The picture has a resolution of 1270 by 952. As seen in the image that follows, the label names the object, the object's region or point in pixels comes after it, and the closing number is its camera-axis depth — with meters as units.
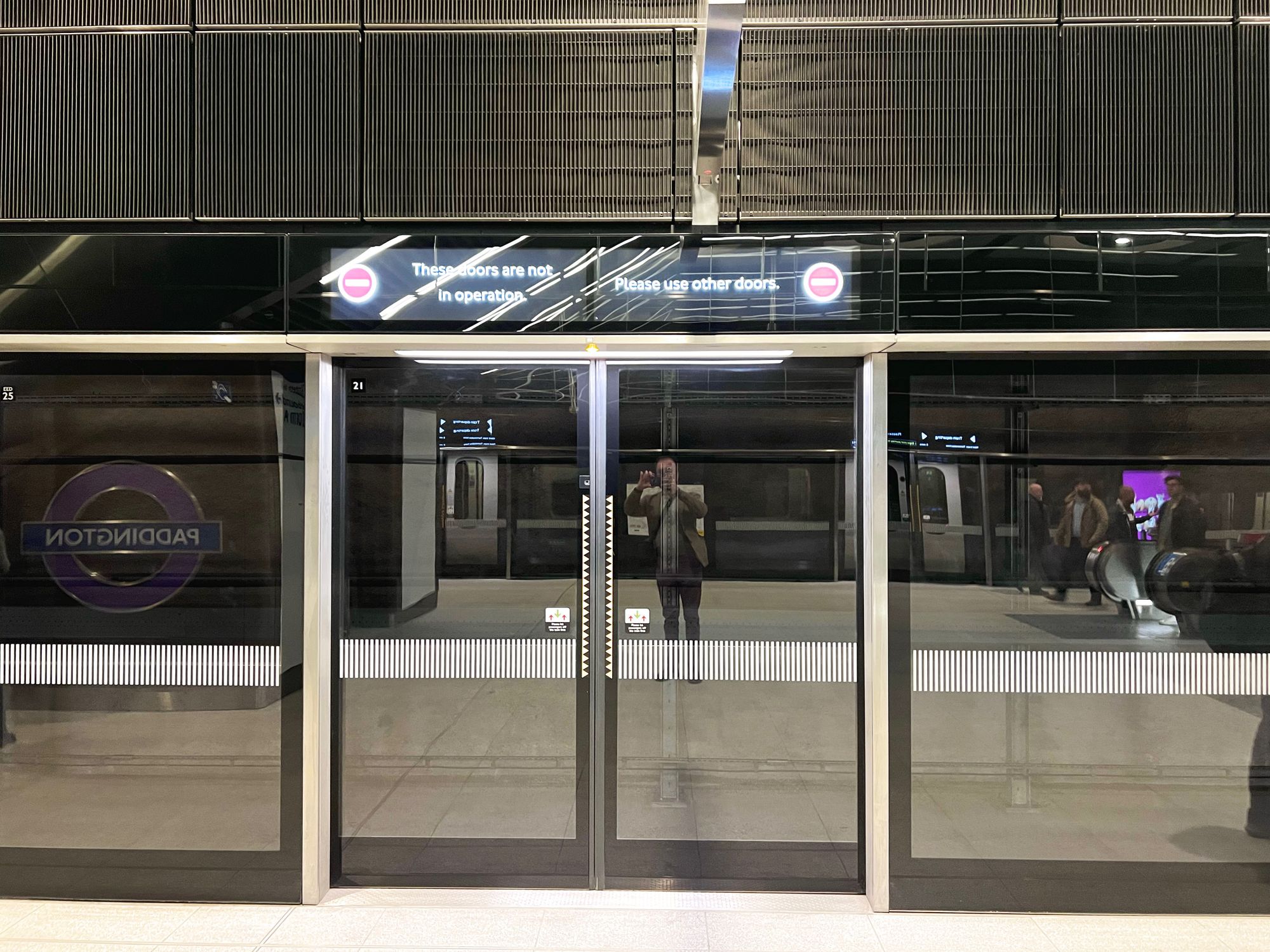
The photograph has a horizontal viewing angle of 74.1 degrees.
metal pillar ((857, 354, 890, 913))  3.63
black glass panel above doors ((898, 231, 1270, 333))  3.39
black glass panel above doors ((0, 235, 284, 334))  3.49
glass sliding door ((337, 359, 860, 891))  3.73
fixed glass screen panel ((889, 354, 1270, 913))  3.64
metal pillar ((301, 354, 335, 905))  3.68
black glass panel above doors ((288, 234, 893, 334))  3.44
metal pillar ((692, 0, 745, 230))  2.54
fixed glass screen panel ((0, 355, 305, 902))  3.73
